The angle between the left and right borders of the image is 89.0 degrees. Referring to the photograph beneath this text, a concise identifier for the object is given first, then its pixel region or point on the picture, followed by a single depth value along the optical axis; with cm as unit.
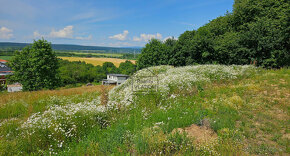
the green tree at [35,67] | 2630
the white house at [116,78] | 7163
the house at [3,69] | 6959
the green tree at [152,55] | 2993
